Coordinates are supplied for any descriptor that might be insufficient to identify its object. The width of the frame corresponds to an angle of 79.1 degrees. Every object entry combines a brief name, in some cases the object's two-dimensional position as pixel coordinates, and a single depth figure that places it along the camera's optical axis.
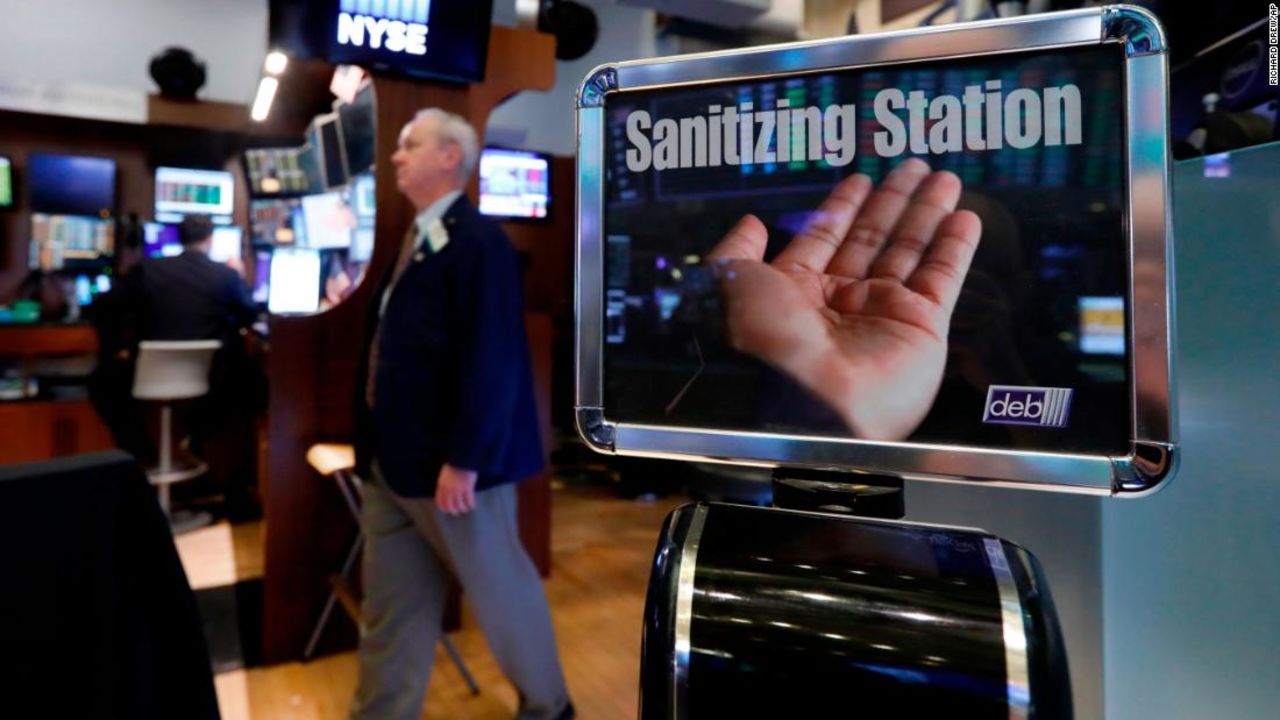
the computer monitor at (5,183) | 4.96
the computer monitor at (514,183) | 5.03
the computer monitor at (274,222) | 4.71
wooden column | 2.48
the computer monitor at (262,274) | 4.98
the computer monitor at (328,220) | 3.93
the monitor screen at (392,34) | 2.41
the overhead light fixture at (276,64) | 3.23
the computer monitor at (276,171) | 4.55
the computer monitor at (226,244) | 5.37
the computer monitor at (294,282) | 4.13
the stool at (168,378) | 3.63
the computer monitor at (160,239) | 5.30
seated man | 3.76
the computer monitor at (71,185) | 5.04
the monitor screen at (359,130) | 3.05
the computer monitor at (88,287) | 5.09
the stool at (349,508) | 2.20
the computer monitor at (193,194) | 5.45
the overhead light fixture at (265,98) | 3.76
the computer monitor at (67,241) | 5.08
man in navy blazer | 1.76
